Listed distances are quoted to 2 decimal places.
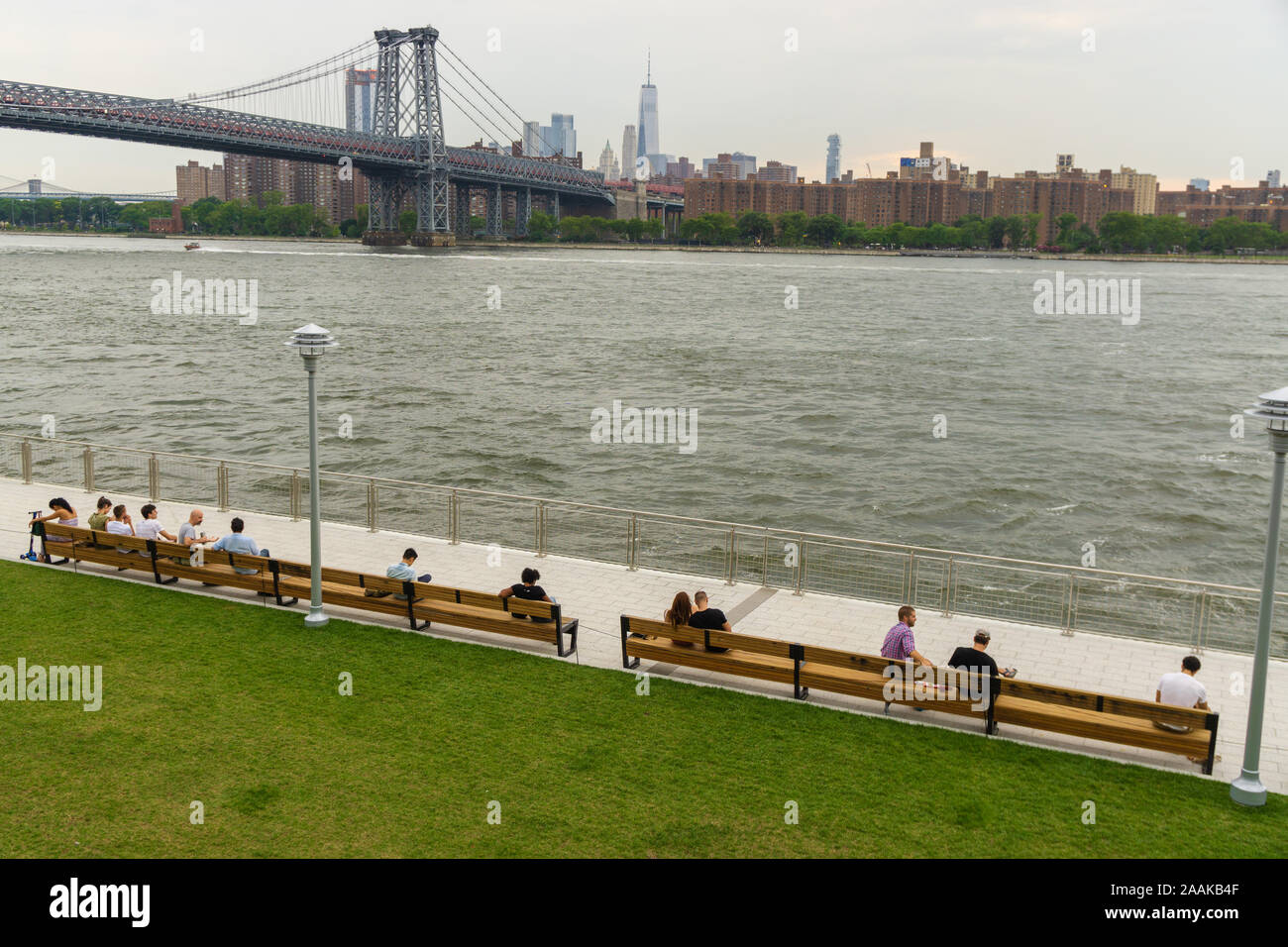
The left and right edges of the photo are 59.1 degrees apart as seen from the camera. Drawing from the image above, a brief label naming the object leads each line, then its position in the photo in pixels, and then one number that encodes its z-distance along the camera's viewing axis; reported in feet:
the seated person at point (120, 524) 37.96
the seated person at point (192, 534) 37.37
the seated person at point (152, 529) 38.04
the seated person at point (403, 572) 34.04
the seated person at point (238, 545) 36.37
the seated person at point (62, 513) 40.29
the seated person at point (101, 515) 38.24
